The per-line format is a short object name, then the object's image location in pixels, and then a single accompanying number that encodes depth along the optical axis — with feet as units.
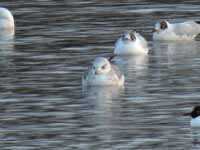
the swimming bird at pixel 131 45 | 109.19
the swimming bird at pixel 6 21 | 125.59
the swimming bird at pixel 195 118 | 76.74
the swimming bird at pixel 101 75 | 93.30
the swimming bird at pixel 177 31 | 118.21
